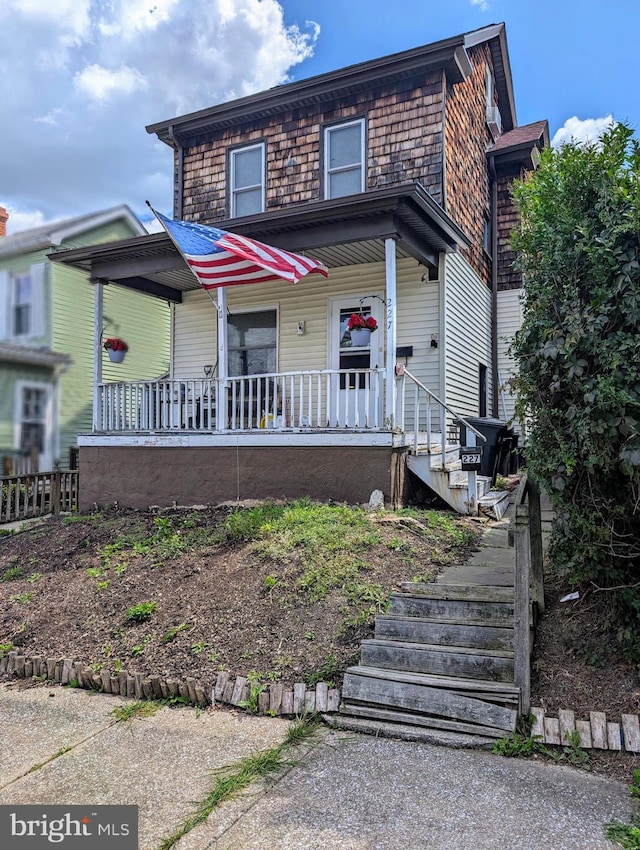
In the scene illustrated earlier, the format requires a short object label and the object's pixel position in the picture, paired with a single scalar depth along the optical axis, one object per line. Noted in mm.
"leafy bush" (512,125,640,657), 3283
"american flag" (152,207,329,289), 6891
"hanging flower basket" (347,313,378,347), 8227
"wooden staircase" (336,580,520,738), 3443
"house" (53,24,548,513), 7617
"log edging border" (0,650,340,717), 3725
